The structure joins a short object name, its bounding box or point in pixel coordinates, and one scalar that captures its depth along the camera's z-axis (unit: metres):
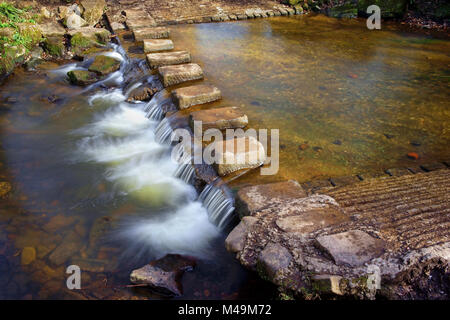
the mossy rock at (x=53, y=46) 8.89
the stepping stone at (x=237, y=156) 4.19
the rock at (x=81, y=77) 7.76
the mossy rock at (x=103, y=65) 8.16
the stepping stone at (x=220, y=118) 5.00
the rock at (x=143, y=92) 6.86
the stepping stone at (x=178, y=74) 6.46
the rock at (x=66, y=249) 3.76
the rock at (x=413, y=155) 4.54
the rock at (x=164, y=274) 3.37
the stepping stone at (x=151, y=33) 8.53
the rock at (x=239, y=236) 3.09
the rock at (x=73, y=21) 9.57
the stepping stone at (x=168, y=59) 7.12
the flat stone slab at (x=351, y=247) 2.63
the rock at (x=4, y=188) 4.71
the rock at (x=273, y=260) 2.74
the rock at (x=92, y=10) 9.98
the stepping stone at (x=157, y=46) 7.86
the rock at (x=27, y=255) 3.74
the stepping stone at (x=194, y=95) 5.72
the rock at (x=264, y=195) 3.53
